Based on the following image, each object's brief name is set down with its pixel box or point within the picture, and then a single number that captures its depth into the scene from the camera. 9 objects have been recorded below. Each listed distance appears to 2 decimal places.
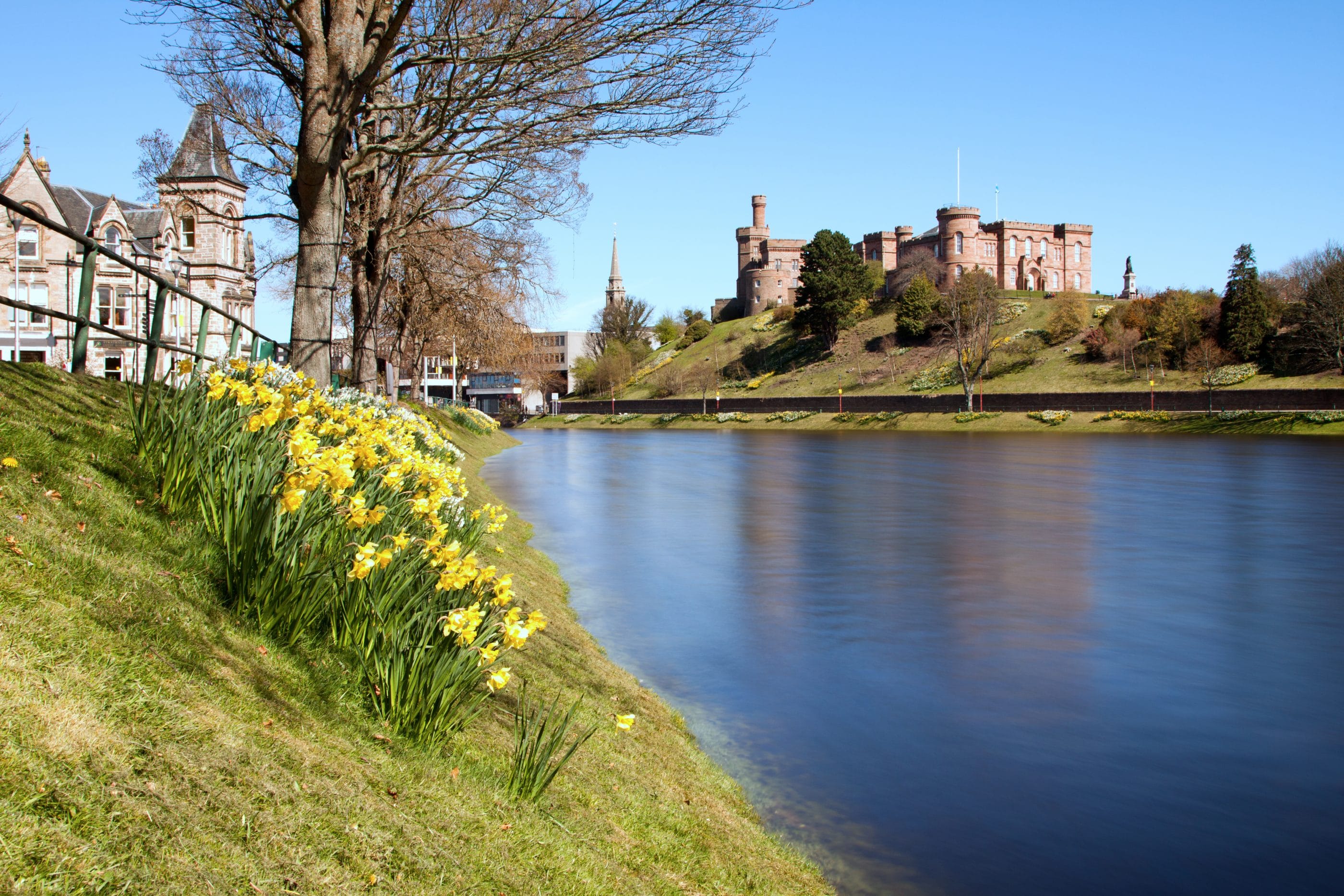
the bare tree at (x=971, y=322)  73.88
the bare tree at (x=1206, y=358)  62.91
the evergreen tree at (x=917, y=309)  90.25
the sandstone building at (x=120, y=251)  45.81
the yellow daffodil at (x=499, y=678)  4.89
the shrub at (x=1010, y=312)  92.06
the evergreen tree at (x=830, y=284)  97.88
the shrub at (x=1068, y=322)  80.88
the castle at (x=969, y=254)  115.88
